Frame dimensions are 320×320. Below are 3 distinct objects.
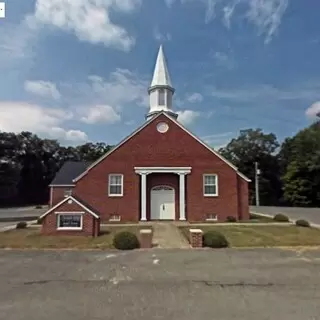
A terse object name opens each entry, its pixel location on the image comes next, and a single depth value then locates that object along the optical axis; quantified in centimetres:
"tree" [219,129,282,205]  6954
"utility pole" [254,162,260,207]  5594
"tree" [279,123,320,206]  5700
